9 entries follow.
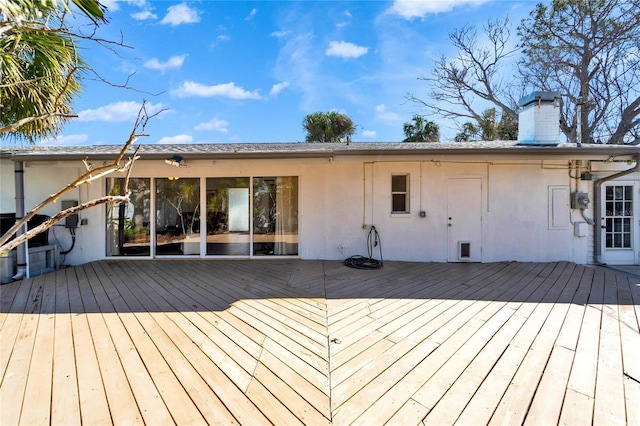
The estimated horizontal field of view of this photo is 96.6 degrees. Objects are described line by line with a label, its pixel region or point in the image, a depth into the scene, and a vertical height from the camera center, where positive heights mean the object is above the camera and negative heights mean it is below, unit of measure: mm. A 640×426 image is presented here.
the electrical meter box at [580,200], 6105 +183
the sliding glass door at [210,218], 6684 -150
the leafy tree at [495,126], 14703 +4336
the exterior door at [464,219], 6383 -216
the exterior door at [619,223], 6344 -327
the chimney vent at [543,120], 6629 +2094
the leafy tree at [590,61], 10672 +6130
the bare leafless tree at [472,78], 13531 +6606
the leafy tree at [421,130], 15266 +4318
